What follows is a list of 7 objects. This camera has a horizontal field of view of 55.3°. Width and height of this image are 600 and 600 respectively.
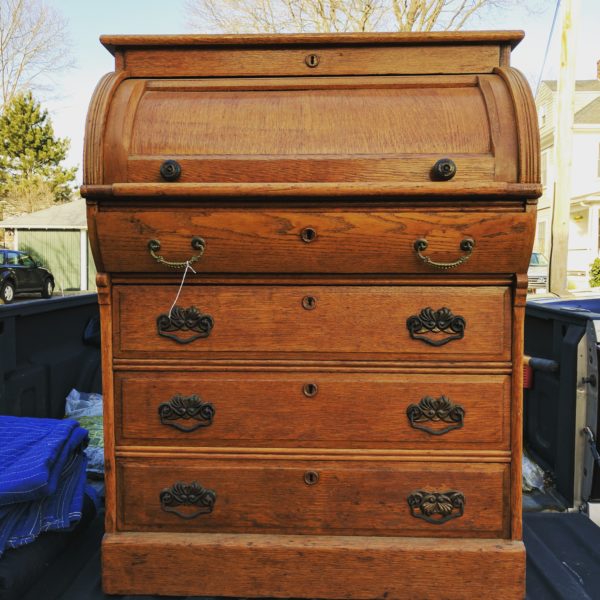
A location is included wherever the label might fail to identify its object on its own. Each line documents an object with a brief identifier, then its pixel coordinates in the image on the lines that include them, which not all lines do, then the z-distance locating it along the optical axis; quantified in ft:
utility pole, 28.25
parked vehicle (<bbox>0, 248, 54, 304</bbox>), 55.01
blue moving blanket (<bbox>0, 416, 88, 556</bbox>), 6.13
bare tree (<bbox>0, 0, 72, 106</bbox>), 87.71
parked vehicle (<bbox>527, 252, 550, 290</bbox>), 58.54
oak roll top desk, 5.98
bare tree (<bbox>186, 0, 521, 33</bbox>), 53.36
